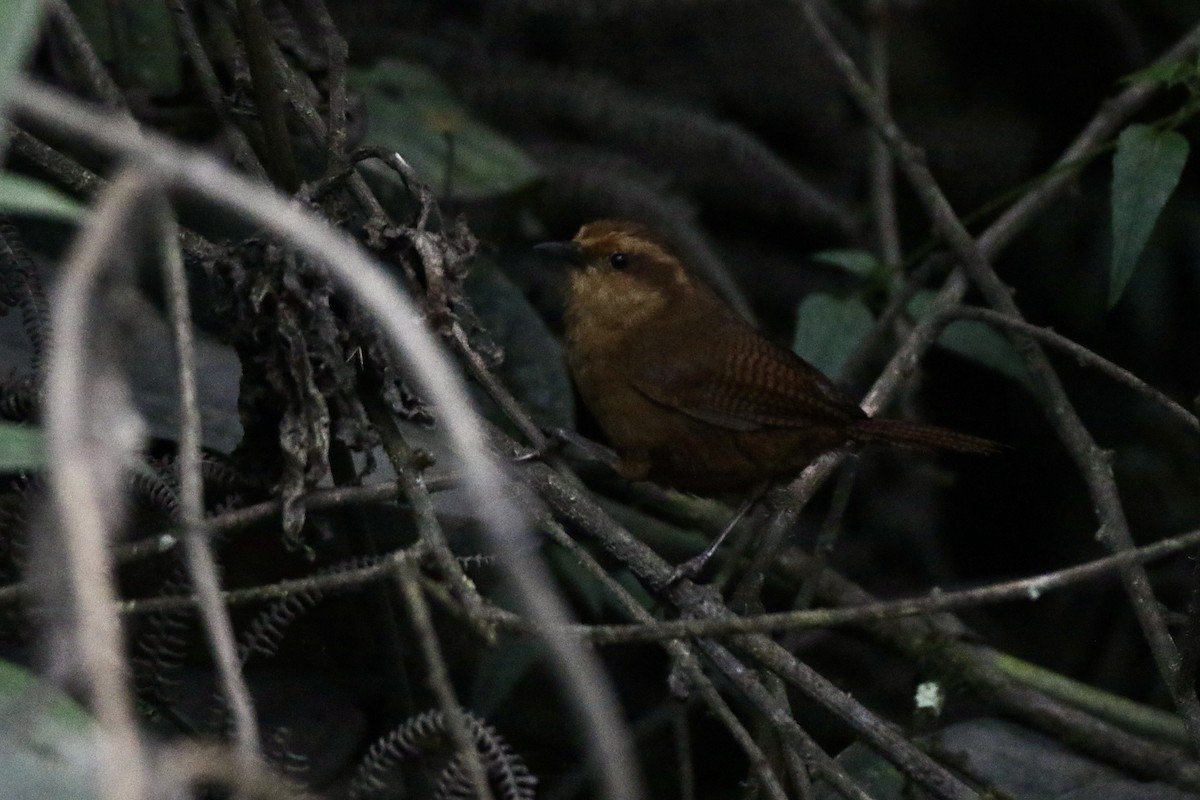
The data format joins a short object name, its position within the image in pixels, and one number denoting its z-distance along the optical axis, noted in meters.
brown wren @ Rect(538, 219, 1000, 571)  6.29
